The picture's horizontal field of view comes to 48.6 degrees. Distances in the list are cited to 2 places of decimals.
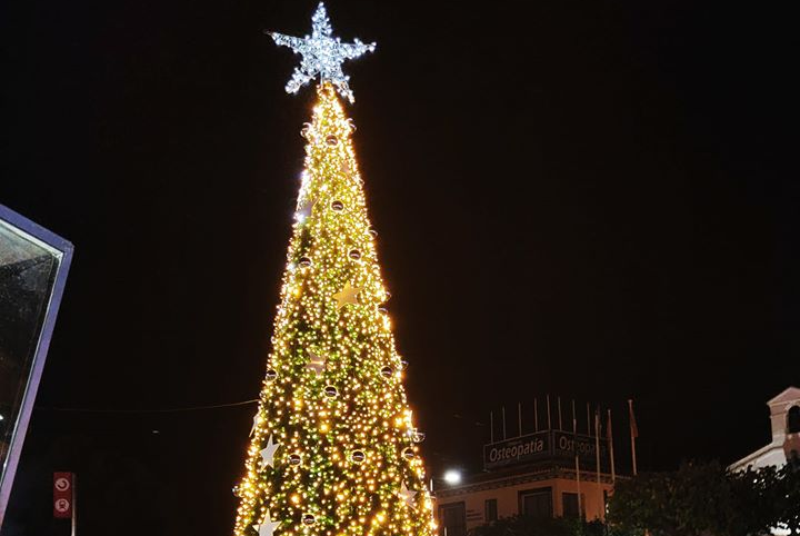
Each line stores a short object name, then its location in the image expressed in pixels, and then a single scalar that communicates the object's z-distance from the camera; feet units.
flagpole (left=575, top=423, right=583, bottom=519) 113.39
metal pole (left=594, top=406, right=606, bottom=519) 111.26
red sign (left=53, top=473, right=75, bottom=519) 74.18
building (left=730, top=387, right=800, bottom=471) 117.80
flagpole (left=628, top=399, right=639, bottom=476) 103.60
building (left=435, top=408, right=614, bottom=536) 120.57
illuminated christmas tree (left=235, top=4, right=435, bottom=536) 35.19
